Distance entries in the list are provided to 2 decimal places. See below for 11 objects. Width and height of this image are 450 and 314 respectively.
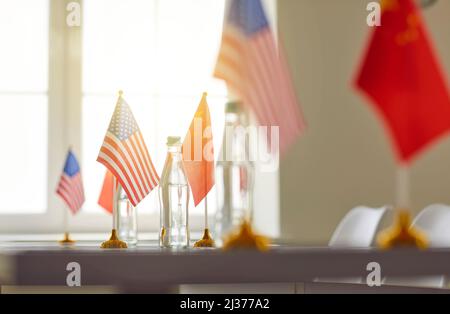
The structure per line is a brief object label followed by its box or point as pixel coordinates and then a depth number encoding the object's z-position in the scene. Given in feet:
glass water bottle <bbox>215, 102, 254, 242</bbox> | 11.51
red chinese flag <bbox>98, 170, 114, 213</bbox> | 21.59
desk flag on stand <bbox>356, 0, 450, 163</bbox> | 8.47
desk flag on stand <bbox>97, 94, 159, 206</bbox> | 17.22
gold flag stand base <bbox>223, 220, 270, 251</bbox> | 9.89
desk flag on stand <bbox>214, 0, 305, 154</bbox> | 10.86
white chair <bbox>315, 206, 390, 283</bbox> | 21.01
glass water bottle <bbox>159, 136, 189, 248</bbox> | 16.30
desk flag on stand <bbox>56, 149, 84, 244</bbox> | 22.35
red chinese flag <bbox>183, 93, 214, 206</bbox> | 17.95
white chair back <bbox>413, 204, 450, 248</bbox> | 17.66
